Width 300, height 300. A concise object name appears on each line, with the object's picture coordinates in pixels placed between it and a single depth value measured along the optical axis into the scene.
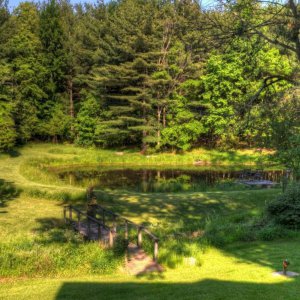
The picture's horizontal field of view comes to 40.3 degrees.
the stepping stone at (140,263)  10.84
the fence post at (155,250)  11.34
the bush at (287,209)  15.70
